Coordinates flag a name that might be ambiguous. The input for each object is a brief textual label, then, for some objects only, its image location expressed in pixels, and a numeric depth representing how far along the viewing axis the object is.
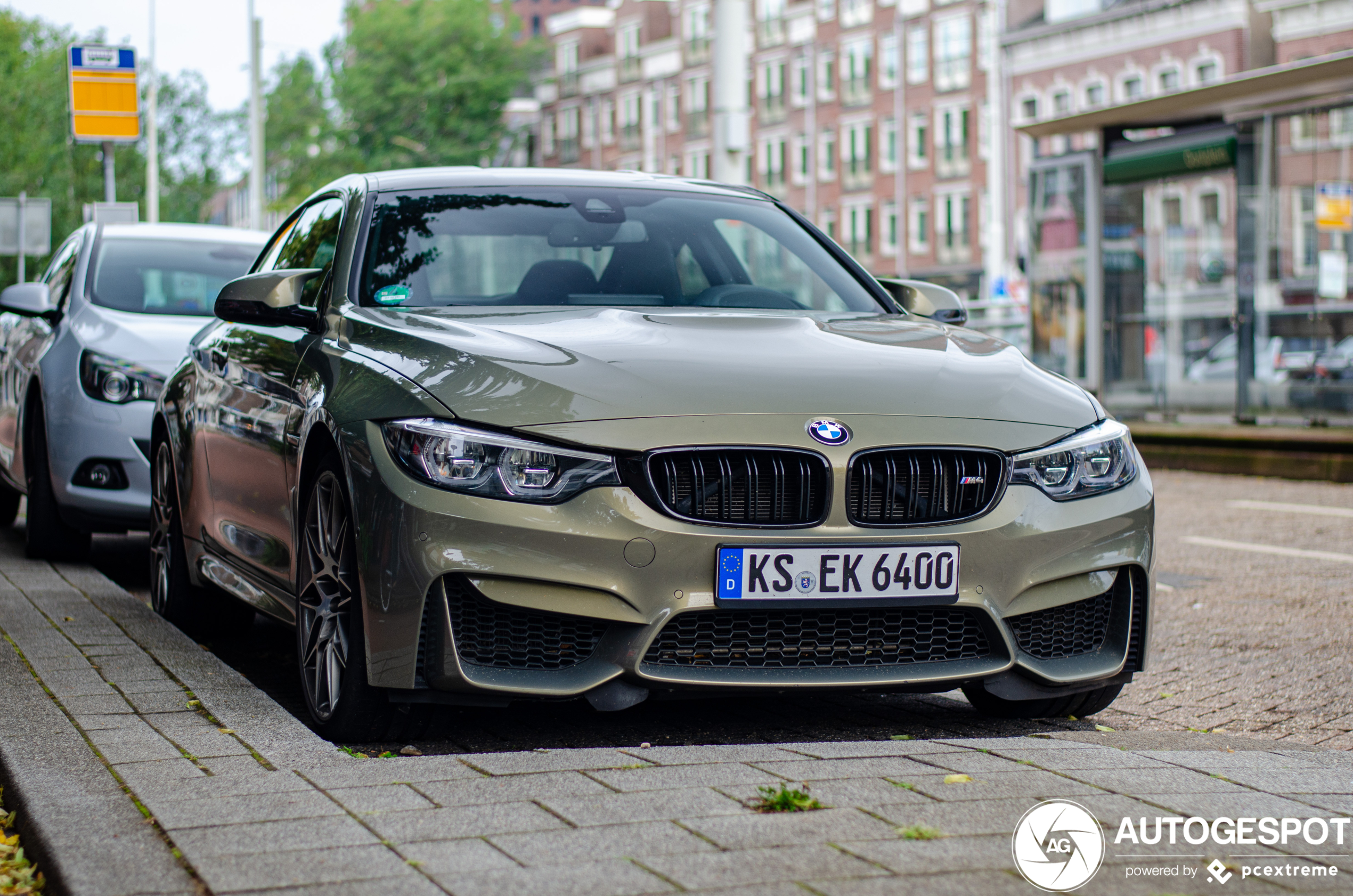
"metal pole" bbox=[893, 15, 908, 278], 63.75
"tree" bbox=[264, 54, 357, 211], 68.81
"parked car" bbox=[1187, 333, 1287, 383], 16.14
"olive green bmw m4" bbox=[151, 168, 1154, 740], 3.81
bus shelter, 15.72
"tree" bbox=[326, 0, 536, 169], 69.12
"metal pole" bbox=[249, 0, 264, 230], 35.12
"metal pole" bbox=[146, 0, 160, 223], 41.12
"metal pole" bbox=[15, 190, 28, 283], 20.59
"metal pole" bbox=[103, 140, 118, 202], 21.30
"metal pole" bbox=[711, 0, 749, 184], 13.17
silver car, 7.86
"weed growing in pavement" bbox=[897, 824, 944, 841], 2.98
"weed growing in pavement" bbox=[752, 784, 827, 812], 3.16
